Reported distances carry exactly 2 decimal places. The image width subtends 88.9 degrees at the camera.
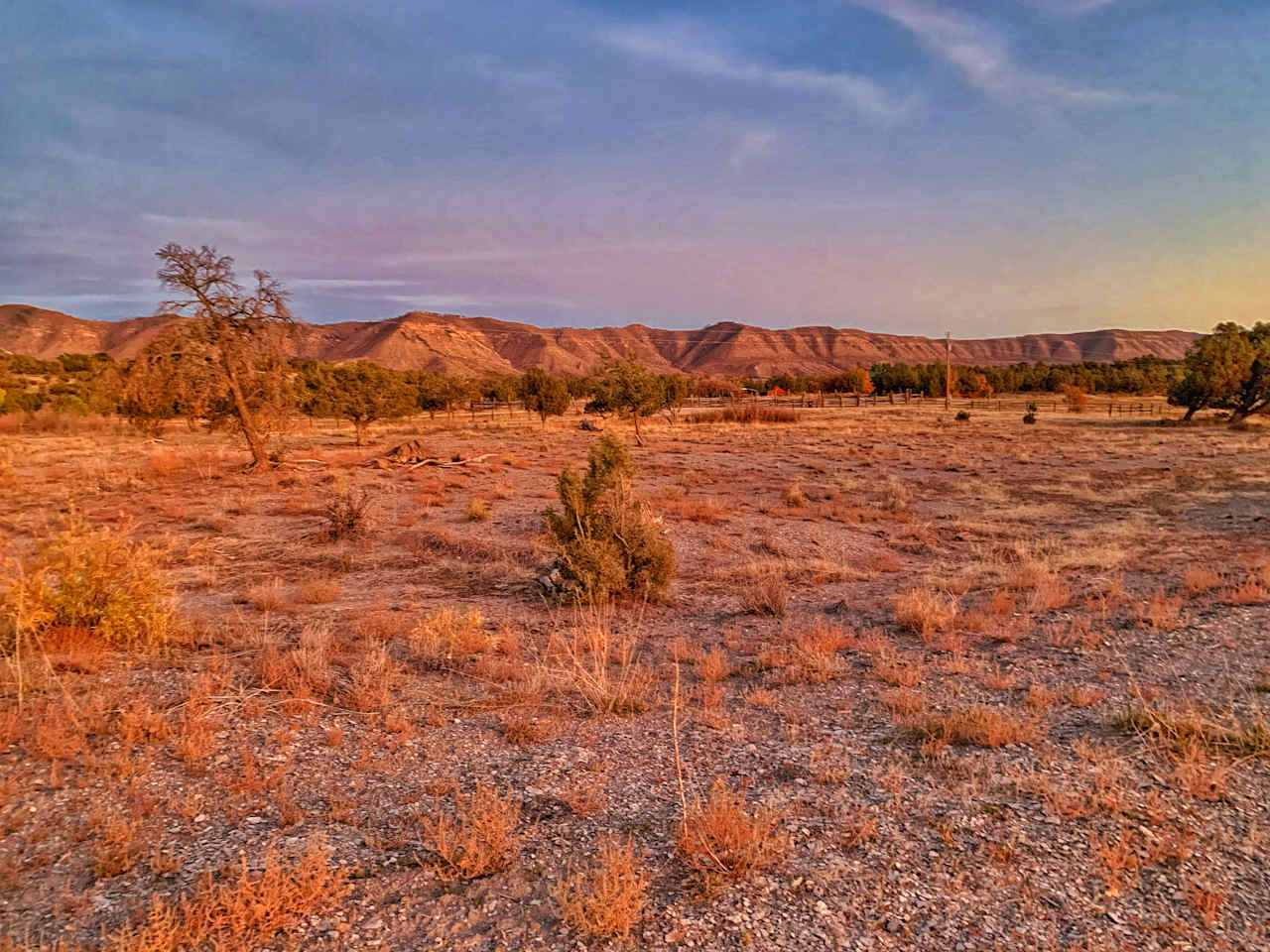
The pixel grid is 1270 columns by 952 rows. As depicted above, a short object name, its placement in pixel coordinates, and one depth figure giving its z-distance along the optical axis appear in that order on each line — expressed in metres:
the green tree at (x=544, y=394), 49.06
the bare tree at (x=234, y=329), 19.73
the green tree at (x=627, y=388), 35.03
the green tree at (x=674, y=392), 58.23
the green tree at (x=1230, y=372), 40.16
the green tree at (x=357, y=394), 34.66
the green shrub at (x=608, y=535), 9.41
